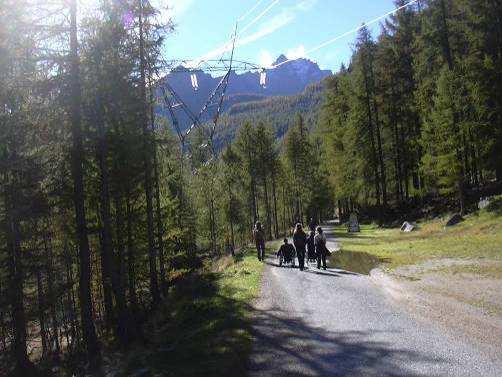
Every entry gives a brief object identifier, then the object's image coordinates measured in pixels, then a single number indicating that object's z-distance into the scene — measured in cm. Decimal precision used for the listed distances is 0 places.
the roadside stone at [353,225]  4372
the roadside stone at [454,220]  3238
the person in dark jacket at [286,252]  2580
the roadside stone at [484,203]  3210
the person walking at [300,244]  2359
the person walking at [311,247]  2503
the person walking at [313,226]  2711
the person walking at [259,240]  2856
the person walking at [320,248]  2353
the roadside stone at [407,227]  3585
